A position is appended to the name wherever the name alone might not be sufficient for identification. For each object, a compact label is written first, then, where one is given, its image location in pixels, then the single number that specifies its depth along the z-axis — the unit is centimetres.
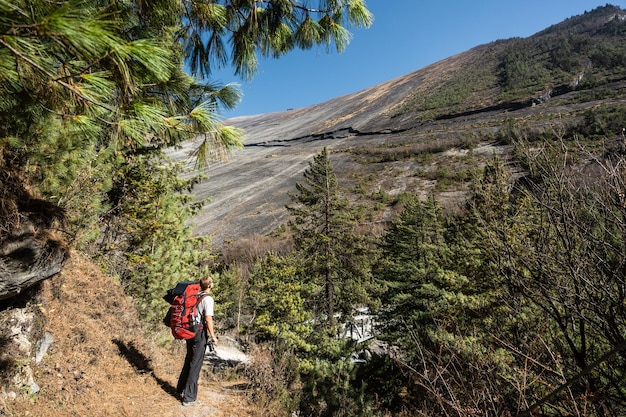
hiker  347
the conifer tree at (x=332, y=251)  1106
